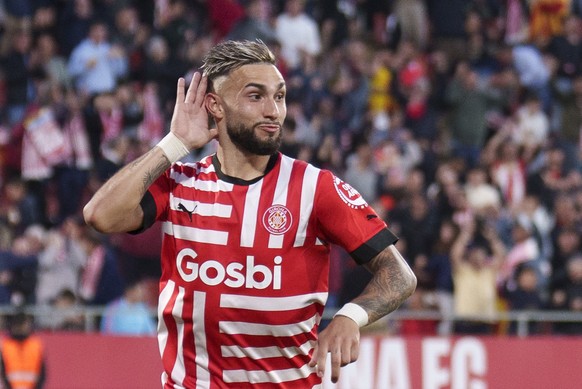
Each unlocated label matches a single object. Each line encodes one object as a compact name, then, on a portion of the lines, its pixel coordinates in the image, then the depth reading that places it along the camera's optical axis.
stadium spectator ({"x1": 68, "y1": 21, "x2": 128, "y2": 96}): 15.71
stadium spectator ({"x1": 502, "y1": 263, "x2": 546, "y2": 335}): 13.68
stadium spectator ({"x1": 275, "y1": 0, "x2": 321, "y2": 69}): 17.08
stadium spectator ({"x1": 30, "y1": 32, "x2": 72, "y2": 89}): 15.84
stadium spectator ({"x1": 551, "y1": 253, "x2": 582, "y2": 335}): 13.48
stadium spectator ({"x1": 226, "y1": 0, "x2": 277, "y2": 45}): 16.58
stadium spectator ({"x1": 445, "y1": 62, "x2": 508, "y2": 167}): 16.97
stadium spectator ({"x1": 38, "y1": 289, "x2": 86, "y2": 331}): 13.11
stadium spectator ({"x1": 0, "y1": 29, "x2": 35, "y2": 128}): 15.68
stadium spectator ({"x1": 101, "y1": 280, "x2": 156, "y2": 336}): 13.05
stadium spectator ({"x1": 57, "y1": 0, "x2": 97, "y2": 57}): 16.23
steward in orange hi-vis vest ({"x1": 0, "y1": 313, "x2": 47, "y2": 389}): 12.37
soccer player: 5.36
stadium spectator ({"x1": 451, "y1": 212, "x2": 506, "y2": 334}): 13.65
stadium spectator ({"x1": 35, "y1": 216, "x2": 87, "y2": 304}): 13.54
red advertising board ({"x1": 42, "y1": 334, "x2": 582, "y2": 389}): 12.89
